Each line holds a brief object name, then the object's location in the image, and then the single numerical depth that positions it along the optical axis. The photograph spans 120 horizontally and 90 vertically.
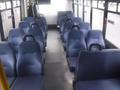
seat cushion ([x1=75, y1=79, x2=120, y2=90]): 1.24
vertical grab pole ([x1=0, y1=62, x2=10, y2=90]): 0.47
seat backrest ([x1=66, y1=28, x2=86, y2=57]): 2.06
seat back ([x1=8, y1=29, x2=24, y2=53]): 2.36
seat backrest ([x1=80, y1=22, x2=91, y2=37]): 2.75
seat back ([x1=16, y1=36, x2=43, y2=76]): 1.55
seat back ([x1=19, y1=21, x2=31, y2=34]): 3.25
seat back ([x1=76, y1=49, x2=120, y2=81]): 1.29
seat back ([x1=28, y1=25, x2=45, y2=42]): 2.44
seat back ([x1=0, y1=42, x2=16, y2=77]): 1.55
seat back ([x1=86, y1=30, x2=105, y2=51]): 2.25
